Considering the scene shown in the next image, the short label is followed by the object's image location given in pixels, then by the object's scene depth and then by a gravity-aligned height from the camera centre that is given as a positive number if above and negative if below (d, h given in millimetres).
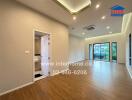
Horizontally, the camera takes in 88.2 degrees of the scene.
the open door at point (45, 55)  3567 -285
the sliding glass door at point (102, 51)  7986 -178
